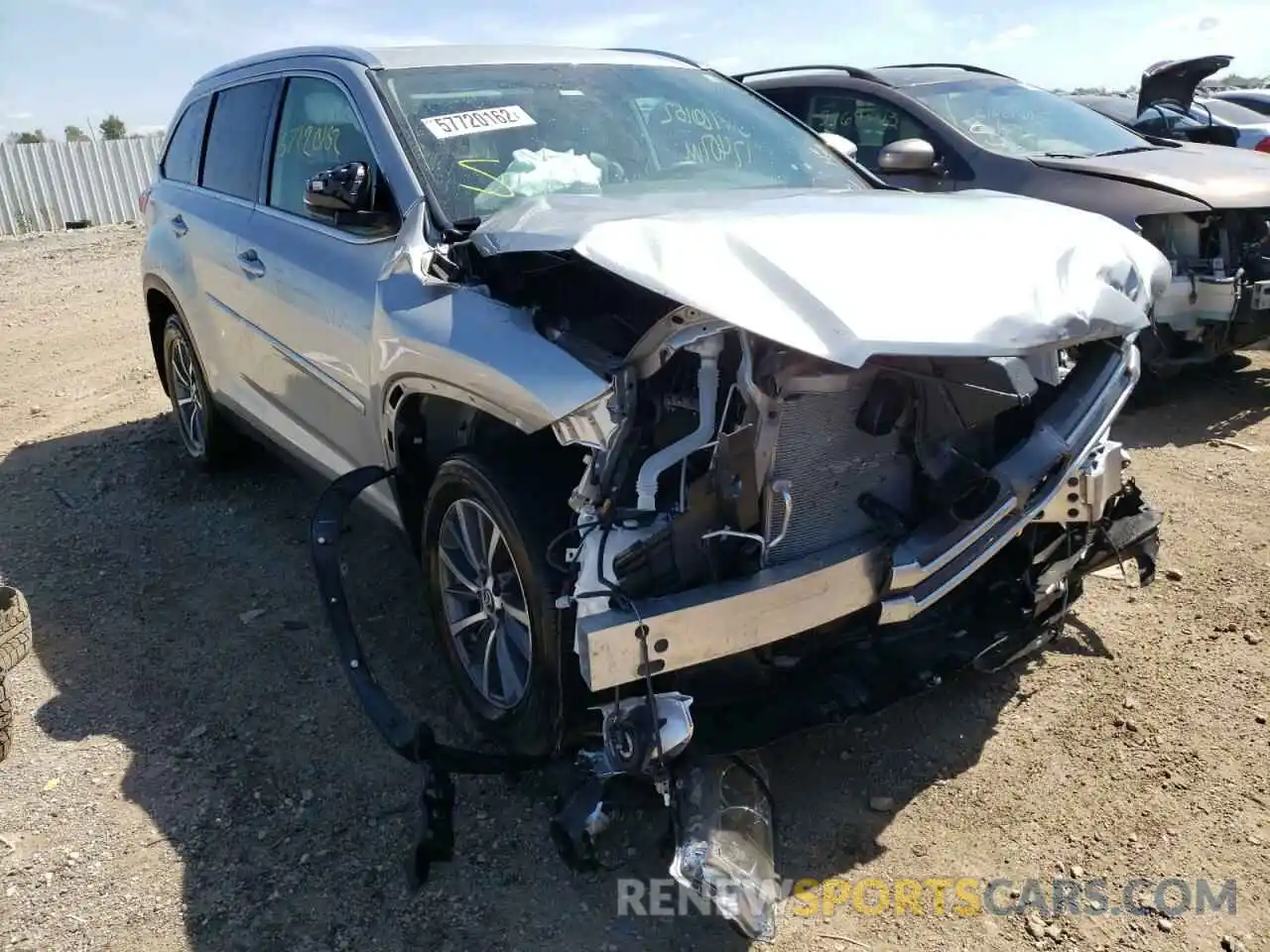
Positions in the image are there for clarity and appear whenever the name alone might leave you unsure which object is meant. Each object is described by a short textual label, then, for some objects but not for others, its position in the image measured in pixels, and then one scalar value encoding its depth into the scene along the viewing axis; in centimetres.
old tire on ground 334
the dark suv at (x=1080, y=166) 546
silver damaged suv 233
